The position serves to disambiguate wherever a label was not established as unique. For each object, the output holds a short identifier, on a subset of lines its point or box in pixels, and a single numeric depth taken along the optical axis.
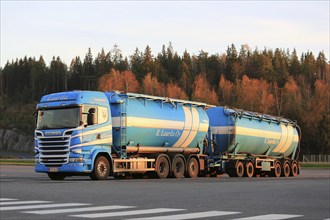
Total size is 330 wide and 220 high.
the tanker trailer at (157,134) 25.58
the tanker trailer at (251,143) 31.53
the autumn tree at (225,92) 123.84
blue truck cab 23.75
